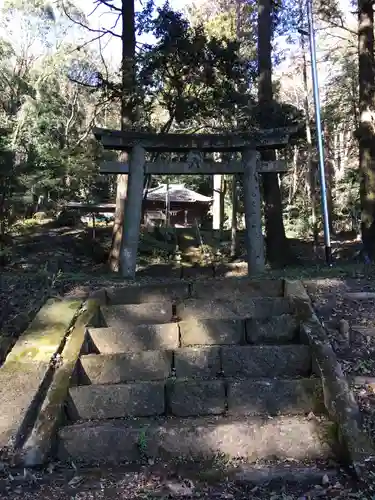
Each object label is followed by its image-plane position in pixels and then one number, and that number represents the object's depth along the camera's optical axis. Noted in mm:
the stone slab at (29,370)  3416
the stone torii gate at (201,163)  7996
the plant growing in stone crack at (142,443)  3420
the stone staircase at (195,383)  3424
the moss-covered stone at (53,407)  3260
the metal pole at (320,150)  8648
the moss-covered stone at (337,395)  3126
